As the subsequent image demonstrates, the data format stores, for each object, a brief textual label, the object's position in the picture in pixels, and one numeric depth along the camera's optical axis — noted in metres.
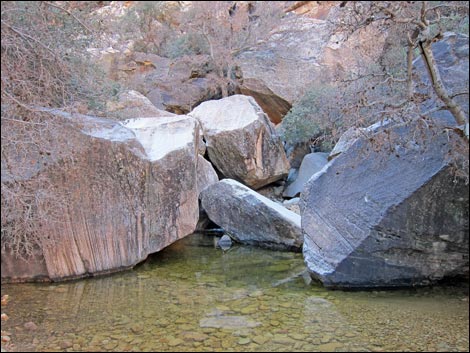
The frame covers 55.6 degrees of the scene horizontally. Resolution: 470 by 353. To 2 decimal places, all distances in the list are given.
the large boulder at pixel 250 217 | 7.95
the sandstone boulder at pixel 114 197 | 5.97
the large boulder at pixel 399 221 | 5.26
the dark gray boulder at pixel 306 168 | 11.78
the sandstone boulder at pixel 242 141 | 11.12
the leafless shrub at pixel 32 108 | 4.47
